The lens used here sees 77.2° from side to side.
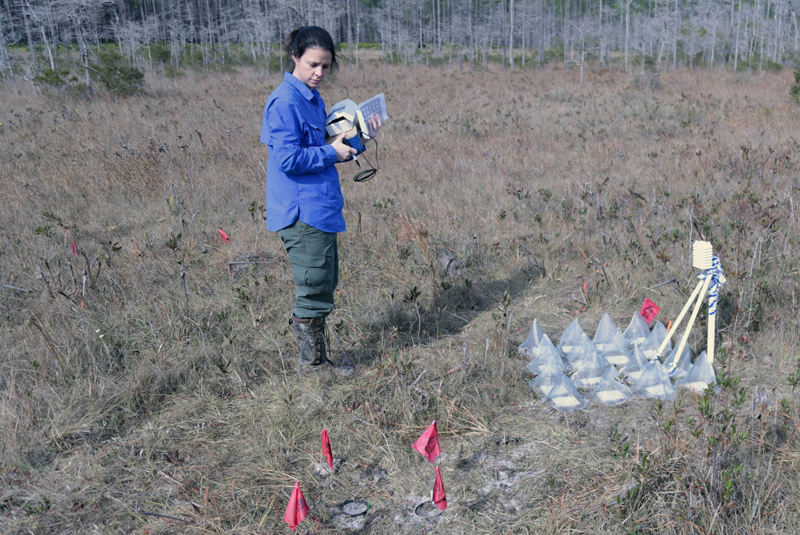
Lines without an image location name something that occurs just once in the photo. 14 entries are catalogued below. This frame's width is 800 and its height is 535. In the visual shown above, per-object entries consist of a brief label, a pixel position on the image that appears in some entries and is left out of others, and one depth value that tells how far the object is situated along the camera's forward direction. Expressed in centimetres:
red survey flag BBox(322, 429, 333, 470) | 195
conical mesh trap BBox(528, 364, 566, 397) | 256
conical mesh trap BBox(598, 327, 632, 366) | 276
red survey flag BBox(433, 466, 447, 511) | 162
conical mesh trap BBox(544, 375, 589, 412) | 242
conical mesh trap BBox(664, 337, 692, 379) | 251
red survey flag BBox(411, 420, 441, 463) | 186
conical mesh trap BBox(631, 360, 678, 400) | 242
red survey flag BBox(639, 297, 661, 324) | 282
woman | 224
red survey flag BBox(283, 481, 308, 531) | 151
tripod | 225
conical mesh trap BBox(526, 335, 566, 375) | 264
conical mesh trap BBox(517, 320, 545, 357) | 286
